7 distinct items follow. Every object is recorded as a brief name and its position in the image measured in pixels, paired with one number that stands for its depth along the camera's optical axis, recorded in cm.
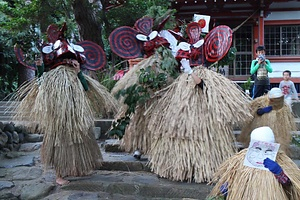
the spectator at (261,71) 559
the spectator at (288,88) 610
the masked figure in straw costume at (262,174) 203
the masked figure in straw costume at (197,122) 321
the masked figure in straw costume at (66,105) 320
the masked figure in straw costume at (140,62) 351
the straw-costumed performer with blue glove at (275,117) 326
